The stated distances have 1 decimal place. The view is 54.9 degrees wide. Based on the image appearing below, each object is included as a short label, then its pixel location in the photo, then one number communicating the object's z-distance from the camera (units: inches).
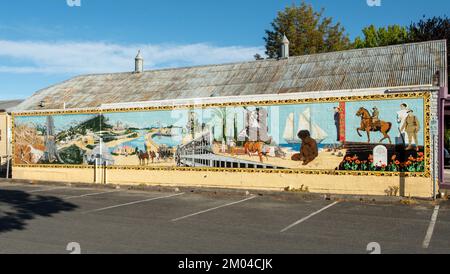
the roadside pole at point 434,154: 501.8
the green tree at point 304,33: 1599.4
